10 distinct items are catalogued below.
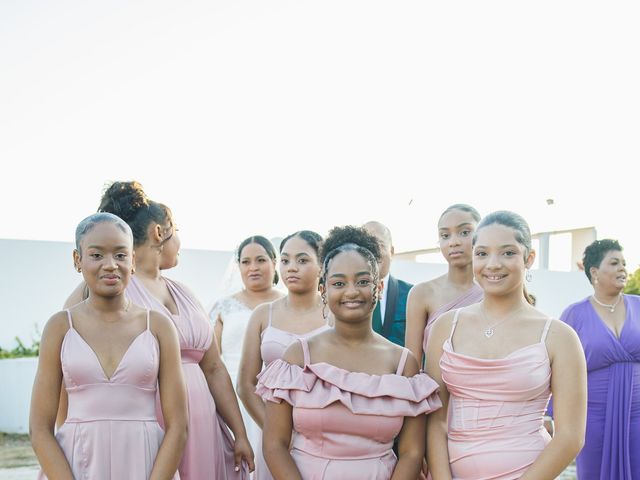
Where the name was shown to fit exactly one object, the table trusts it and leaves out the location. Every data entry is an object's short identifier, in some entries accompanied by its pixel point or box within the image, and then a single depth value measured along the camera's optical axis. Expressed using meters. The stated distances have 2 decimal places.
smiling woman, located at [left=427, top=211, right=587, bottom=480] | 3.29
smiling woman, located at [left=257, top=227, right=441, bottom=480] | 3.36
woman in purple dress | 6.02
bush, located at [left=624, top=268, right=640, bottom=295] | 24.07
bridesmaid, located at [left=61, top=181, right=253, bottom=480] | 3.97
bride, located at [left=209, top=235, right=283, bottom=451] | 6.12
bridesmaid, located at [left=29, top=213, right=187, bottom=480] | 3.28
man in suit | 4.97
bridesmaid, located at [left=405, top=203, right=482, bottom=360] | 4.55
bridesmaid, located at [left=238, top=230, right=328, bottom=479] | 4.60
